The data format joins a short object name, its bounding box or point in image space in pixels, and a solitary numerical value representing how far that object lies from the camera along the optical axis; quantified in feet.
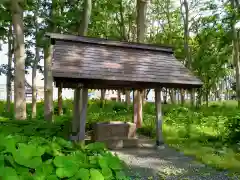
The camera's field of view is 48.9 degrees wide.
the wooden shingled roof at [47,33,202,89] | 27.43
